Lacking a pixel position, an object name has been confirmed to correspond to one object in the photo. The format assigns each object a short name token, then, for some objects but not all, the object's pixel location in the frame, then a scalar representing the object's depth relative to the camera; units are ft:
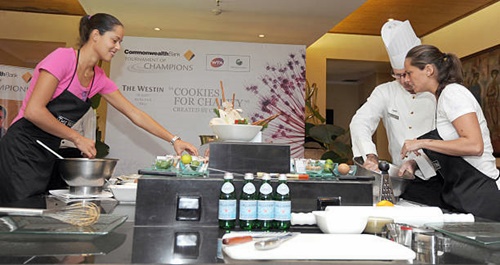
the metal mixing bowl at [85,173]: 5.10
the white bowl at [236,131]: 4.58
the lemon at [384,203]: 3.95
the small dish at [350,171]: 4.59
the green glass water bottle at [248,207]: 3.54
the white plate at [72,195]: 5.12
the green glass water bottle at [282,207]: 3.54
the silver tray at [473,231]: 3.07
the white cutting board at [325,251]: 2.56
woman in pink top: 5.85
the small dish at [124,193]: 5.06
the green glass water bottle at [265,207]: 3.53
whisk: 3.15
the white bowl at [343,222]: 3.36
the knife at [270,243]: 2.61
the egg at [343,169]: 4.55
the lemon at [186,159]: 4.35
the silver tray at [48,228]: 2.94
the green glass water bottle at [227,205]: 3.54
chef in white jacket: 7.91
